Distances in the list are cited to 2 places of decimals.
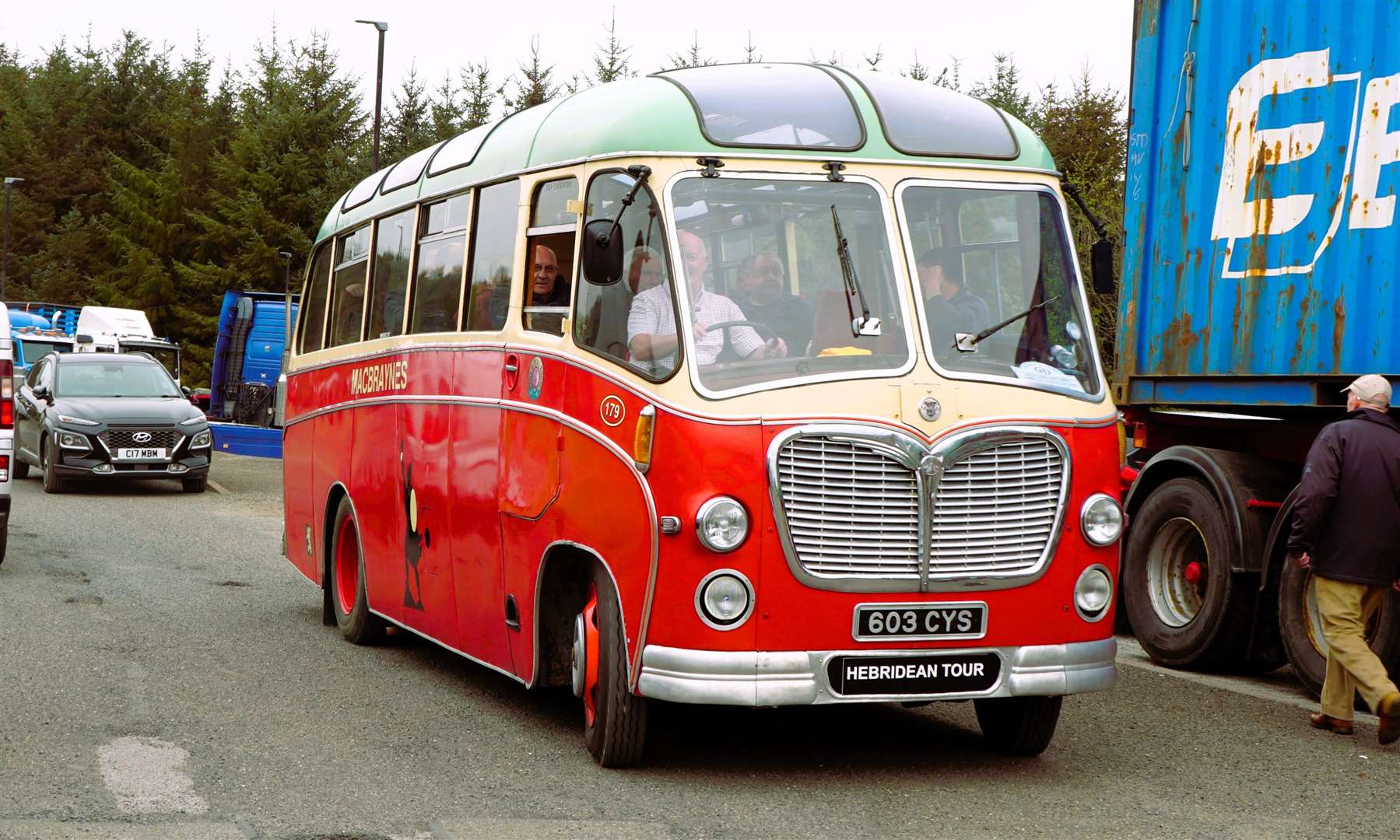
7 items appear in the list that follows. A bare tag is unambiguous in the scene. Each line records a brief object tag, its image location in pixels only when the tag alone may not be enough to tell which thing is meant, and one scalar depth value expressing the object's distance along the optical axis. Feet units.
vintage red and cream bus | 21.06
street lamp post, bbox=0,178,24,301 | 204.85
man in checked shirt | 21.70
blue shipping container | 28.50
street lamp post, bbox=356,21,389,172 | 112.78
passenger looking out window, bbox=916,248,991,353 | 22.52
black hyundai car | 70.08
